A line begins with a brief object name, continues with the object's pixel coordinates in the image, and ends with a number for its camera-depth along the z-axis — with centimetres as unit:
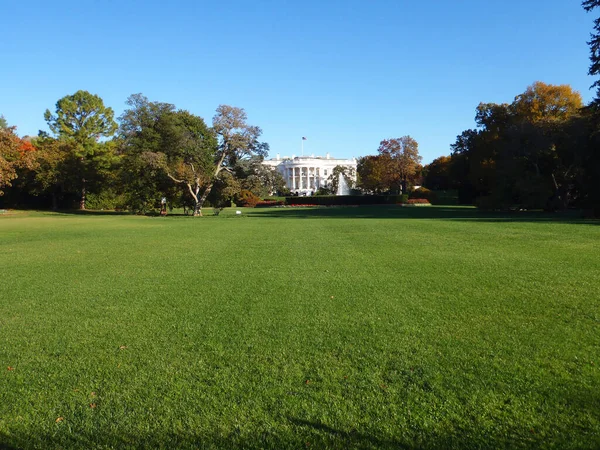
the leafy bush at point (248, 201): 7526
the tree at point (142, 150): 4141
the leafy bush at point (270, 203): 7781
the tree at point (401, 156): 7762
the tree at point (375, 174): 7948
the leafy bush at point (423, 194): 7538
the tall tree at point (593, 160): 2827
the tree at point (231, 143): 4000
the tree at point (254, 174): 4203
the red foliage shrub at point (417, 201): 6894
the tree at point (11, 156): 3884
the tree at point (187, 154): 4019
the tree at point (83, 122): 5419
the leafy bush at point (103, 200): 5506
